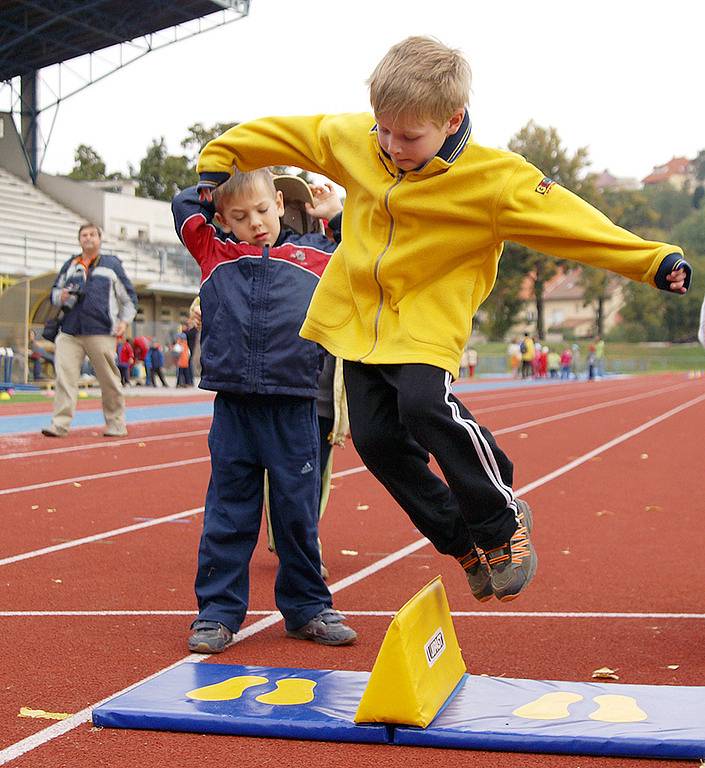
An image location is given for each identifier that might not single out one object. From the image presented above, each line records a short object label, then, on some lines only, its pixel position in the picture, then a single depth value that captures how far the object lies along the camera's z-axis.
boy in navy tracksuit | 4.44
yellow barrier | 3.23
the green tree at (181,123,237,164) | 63.80
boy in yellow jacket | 3.43
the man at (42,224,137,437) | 12.09
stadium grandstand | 36.88
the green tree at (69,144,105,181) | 75.69
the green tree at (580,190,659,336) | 68.50
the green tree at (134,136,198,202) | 67.19
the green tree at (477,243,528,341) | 64.31
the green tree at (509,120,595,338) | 64.62
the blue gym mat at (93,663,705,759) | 3.10
